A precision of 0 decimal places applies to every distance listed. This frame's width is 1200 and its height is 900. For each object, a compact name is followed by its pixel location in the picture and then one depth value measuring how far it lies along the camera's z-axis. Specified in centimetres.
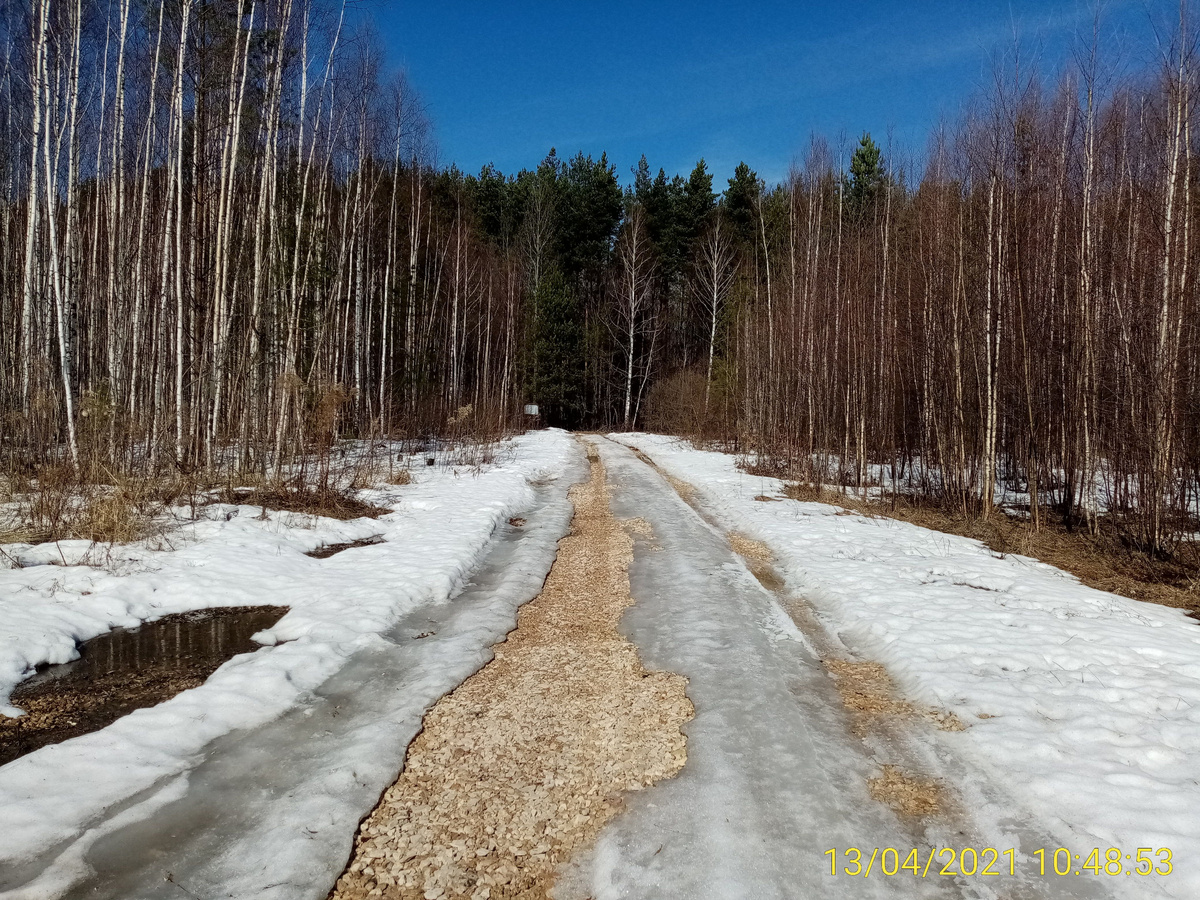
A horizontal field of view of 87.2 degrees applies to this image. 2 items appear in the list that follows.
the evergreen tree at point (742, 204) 3716
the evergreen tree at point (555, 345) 3666
